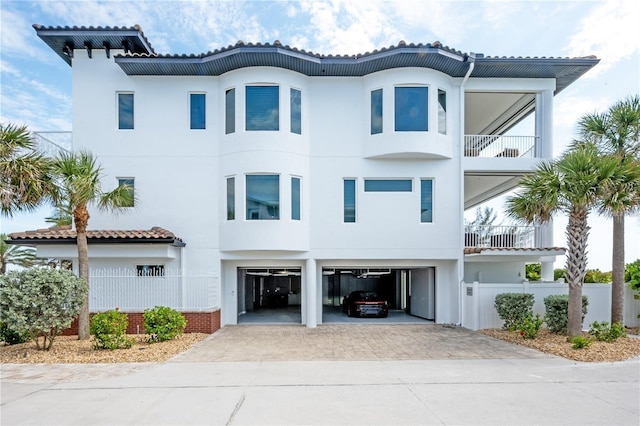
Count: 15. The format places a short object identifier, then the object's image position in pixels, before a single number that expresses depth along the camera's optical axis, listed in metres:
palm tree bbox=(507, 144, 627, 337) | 10.41
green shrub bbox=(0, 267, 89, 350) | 9.66
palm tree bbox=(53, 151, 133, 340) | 10.88
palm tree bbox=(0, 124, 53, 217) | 10.57
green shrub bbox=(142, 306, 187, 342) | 11.31
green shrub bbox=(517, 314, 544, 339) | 11.26
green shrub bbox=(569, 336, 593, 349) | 9.88
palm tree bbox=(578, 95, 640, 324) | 12.32
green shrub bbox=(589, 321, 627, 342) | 10.75
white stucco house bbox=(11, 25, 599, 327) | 14.08
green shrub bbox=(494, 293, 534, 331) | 12.49
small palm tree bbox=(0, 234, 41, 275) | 22.31
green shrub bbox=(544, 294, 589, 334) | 11.74
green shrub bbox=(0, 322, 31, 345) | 10.57
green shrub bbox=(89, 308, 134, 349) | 10.19
